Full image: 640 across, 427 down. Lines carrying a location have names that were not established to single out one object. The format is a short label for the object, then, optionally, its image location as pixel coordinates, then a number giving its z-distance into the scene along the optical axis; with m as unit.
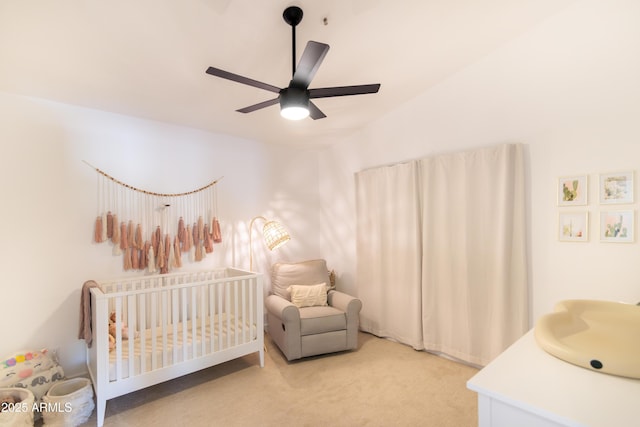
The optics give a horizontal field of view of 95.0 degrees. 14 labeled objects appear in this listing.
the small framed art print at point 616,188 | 1.93
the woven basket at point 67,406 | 1.97
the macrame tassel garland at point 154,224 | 2.85
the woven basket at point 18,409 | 1.79
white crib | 2.07
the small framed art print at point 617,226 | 1.93
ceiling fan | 1.69
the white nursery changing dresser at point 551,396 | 0.77
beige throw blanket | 2.24
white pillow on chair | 3.31
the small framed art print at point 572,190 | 2.11
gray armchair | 2.89
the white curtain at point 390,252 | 3.12
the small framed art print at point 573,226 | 2.11
